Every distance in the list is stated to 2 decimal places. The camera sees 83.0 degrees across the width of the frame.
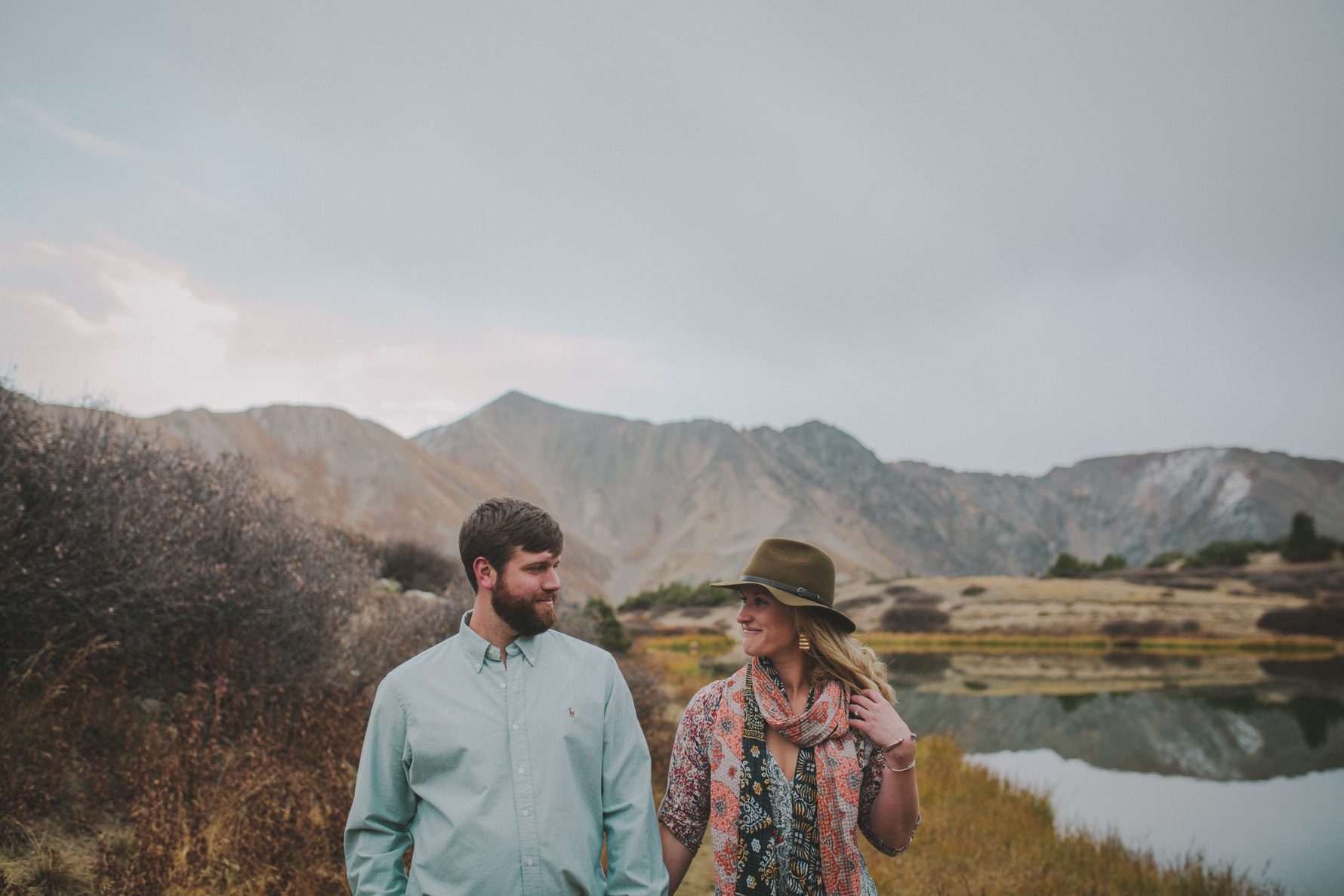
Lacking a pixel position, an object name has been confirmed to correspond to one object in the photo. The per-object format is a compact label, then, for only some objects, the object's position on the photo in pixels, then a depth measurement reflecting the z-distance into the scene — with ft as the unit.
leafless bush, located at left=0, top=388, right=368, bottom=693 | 21.79
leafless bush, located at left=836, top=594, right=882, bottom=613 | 145.69
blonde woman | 8.30
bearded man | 7.14
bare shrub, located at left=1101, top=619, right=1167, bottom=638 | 111.04
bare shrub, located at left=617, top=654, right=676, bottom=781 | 31.37
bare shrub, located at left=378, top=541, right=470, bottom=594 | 75.20
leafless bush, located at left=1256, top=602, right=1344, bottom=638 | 104.37
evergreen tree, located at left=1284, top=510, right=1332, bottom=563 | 163.32
